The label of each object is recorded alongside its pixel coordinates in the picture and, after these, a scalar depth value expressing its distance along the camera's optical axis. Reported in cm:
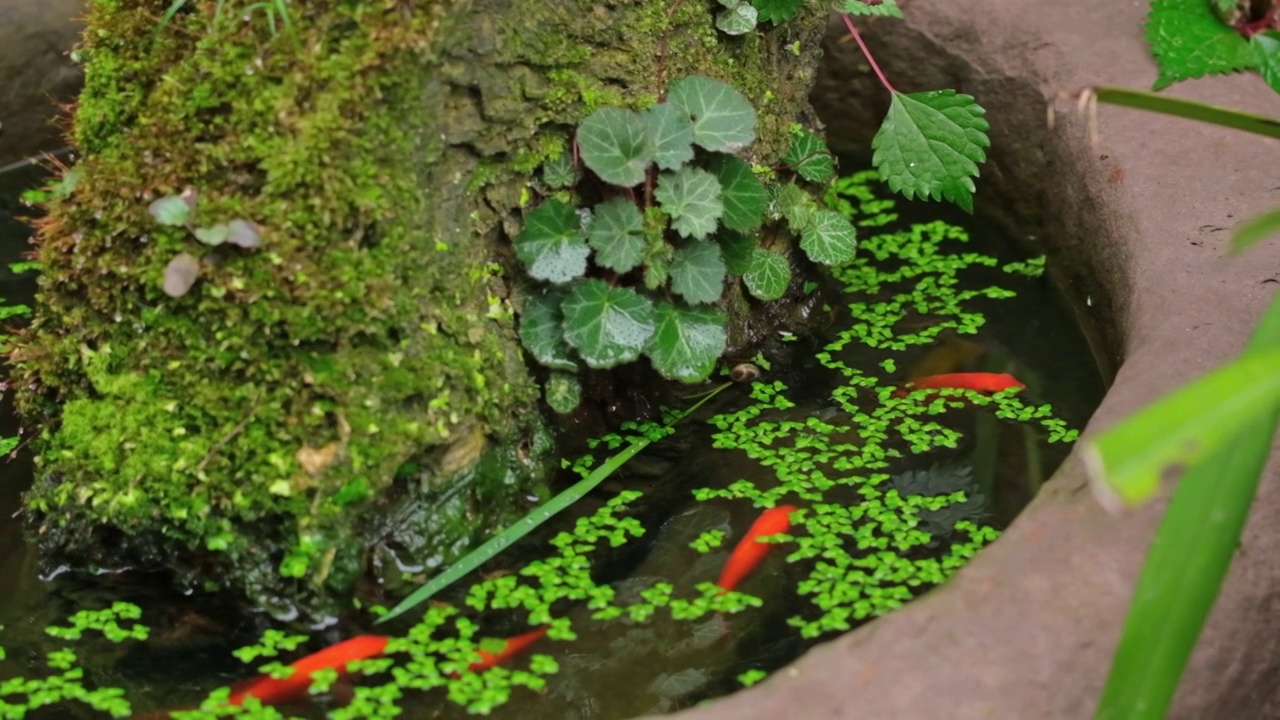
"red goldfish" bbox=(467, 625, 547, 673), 230
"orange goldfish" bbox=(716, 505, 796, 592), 252
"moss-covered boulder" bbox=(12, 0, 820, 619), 228
